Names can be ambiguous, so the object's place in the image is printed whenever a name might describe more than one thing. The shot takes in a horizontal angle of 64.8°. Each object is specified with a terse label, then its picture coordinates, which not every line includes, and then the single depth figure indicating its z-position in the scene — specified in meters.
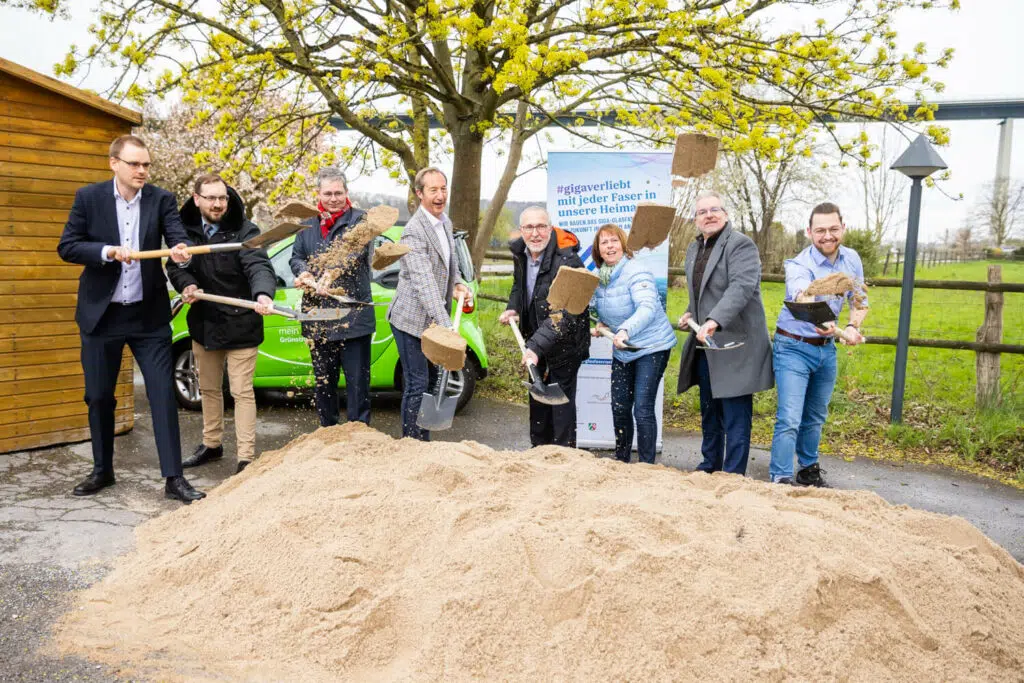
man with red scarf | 5.23
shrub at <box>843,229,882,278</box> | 13.16
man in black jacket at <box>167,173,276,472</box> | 5.28
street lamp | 6.55
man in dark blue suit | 4.71
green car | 7.04
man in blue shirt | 4.92
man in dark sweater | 5.07
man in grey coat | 4.91
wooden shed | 5.80
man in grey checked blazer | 5.00
